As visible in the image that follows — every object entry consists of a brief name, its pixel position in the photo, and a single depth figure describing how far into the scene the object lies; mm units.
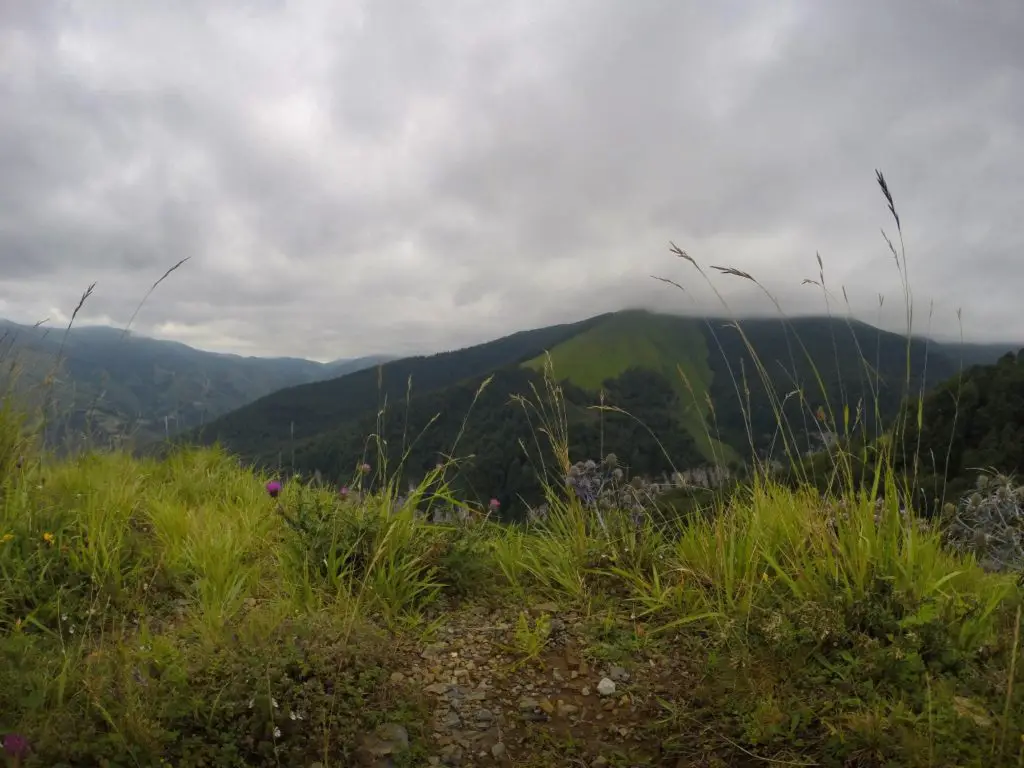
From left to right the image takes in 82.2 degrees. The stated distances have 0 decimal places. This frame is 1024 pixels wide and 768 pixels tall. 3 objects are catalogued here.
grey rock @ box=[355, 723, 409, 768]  2268
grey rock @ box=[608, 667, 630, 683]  2766
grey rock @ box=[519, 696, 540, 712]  2609
